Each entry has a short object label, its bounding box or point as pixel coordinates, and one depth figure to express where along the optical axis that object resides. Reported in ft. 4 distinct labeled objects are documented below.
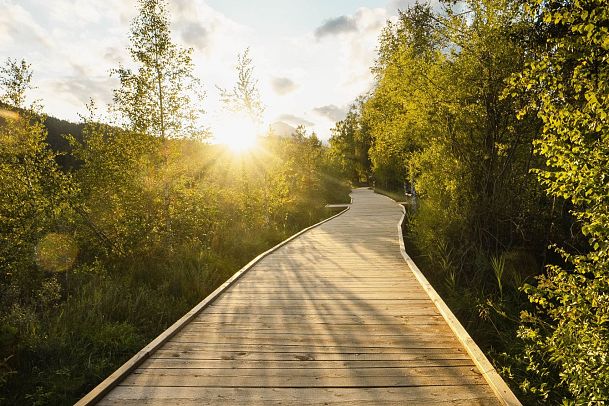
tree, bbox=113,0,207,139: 33.50
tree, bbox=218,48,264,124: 51.13
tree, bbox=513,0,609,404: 8.73
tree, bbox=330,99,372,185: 158.40
